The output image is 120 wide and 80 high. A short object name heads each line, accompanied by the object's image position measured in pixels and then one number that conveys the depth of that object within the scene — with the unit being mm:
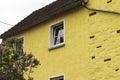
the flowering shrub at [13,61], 14867
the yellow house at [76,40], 17391
